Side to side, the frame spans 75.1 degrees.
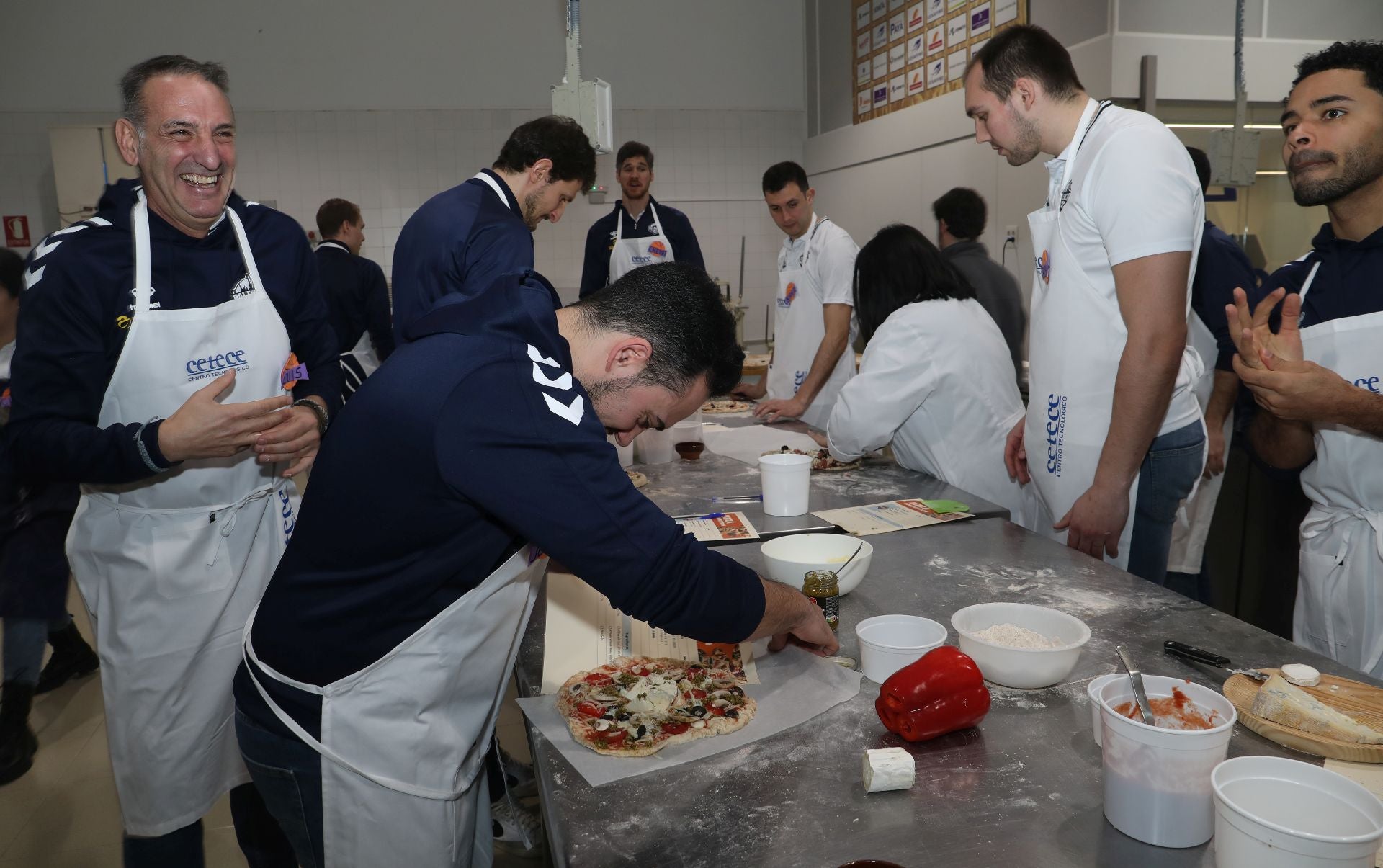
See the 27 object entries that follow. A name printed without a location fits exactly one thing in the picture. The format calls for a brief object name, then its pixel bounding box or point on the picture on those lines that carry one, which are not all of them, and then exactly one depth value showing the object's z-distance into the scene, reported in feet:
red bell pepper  3.78
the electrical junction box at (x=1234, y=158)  12.60
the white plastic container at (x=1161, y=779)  3.00
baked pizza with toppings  3.92
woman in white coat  8.36
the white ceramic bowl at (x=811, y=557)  5.36
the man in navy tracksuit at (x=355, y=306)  15.60
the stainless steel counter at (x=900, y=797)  3.16
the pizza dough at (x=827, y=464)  9.08
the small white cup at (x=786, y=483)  7.26
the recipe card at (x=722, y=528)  6.81
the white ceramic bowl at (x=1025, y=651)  4.13
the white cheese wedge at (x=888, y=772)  3.46
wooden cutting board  3.47
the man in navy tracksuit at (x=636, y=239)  15.97
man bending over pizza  3.55
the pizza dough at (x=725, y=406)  12.83
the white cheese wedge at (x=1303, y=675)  3.84
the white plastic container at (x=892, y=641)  4.32
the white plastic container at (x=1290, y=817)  2.50
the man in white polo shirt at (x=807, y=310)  12.12
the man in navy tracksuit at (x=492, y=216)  9.42
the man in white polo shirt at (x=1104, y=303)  6.30
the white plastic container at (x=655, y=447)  9.52
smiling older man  5.44
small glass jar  4.92
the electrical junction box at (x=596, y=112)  10.93
